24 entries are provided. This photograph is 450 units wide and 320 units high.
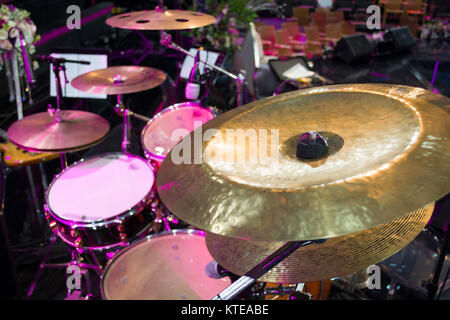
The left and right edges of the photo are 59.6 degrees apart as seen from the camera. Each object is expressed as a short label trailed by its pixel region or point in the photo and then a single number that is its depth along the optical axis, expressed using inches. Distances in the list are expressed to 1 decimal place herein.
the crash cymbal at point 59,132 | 84.7
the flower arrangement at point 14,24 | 95.8
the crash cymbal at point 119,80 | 93.6
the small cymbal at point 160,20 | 86.4
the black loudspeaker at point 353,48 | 270.4
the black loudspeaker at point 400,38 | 294.4
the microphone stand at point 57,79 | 83.2
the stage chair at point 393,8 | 323.1
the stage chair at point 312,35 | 291.7
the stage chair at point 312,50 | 290.7
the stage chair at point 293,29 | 294.8
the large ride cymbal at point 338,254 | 42.4
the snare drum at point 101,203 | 74.5
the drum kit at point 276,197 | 29.9
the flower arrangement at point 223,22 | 179.3
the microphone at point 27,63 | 73.7
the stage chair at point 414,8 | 329.7
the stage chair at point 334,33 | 304.0
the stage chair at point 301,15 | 366.6
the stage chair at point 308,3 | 377.7
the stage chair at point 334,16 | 340.5
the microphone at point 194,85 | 98.1
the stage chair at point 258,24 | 271.0
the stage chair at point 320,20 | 336.8
